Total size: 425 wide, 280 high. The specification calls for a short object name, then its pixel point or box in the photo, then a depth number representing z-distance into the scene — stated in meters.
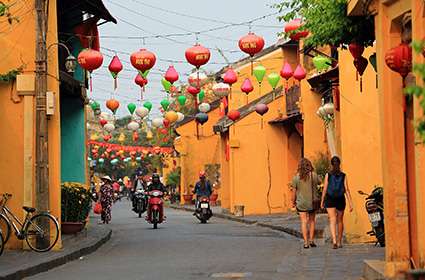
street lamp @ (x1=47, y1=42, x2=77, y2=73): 21.27
